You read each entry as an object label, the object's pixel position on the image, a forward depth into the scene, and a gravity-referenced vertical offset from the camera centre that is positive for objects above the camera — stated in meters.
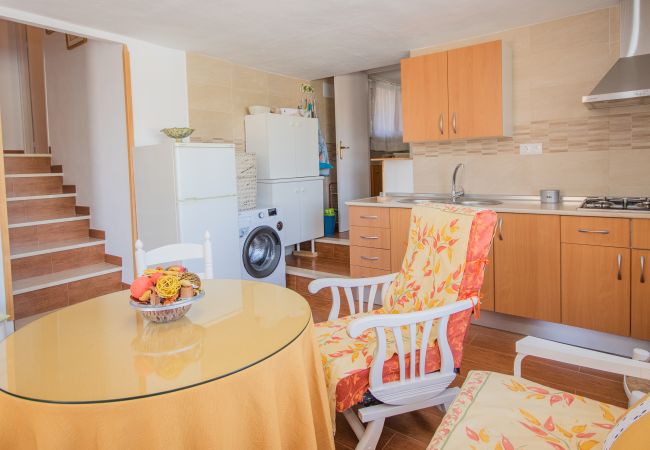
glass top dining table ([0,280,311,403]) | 1.13 -0.45
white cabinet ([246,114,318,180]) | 4.83 +0.49
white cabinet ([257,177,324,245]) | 4.89 -0.16
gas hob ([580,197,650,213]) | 2.83 -0.17
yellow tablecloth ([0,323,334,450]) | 1.05 -0.55
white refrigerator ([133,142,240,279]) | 3.66 -0.04
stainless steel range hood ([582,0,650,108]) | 2.75 +0.75
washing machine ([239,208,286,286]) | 4.27 -0.55
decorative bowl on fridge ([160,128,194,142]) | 3.74 +0.50
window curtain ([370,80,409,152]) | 6.55 +1.01
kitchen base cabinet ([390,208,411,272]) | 3.75 -0.41
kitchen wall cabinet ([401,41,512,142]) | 3.59 +0.73
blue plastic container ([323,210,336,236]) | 5.72 -0.44
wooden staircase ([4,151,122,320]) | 3.82 -0.45
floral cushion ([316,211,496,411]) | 1.80 -0.68
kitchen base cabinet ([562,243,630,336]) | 2.77 -0.68
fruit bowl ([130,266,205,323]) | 1.48 -0.34
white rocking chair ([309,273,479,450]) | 1.70 -0.79
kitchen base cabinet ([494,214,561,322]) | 3.03 -0.58
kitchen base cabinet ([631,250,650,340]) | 2.68 -0.69
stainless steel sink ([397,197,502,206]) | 3.77 -0.15
